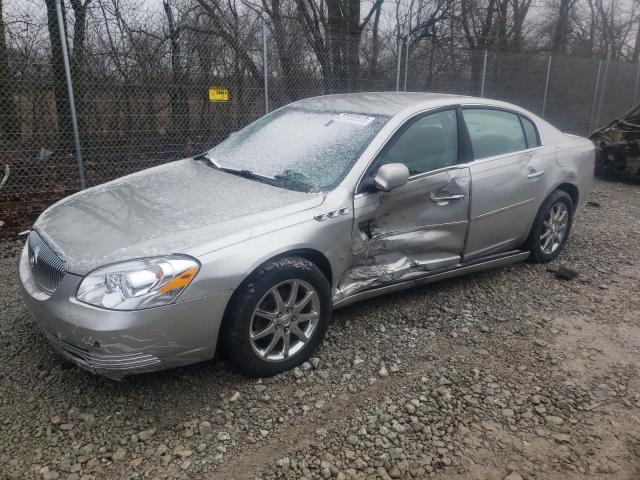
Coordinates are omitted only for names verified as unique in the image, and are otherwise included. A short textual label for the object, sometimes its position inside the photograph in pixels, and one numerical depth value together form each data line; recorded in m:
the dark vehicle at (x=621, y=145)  8.83
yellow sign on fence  7.13
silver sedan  2.63
